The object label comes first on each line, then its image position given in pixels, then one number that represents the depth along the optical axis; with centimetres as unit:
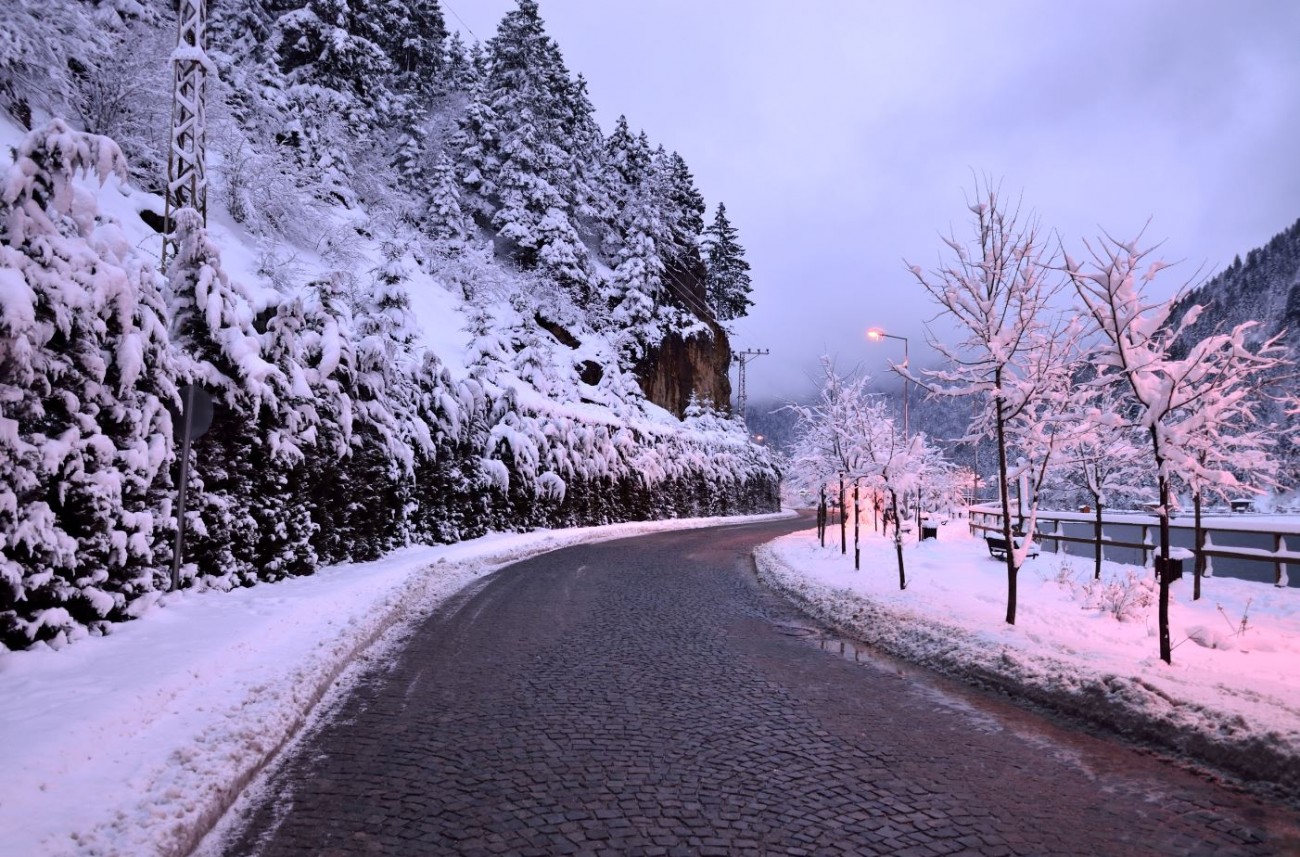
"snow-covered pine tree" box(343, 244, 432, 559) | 1473
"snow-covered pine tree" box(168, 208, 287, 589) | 959
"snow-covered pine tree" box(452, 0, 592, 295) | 4472
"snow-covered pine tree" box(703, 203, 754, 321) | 7631
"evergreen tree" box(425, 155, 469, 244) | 4128
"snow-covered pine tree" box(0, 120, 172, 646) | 579
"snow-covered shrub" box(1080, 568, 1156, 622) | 1020
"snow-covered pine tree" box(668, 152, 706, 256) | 6106
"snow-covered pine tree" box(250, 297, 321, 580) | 1095
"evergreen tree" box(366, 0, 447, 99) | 4331
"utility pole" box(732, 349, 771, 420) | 6756
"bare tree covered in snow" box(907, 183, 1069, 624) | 947
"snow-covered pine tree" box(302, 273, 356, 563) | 1281
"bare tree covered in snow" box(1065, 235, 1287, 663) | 721
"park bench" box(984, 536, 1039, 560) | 1817
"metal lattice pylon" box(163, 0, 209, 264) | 1220
